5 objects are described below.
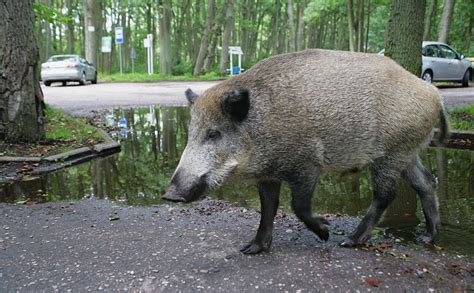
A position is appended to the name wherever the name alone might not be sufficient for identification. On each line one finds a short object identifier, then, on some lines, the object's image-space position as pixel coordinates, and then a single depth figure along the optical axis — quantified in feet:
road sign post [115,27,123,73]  95.55
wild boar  10.84
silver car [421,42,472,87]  55.35
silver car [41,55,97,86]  69.56
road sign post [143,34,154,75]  97.14
